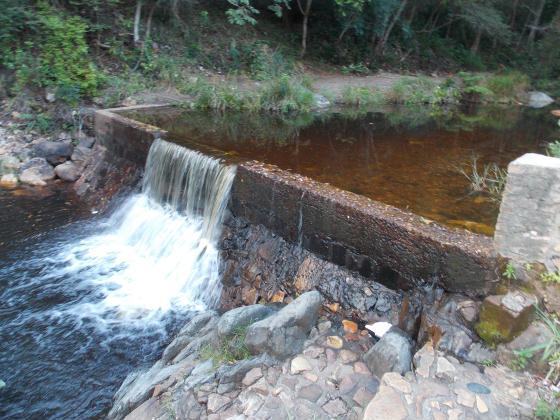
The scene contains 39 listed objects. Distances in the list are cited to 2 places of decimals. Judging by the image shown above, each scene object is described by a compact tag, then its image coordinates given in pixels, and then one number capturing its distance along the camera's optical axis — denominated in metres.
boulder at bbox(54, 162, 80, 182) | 7.76
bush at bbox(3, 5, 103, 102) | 8.56
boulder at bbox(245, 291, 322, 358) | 3.17
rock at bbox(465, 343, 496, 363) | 2.91
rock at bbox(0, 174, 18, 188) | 7.44
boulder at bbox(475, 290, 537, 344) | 2.89
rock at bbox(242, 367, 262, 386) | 2.98
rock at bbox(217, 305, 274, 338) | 3.47
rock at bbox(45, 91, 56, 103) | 8.55
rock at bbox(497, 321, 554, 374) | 2.78
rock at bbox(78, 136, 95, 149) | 8.18
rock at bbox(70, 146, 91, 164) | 8.02
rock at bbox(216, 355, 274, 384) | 3.02
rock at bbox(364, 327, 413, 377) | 2.92
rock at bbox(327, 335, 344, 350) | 3.30
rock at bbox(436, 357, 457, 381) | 2.79
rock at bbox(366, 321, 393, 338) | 3.53
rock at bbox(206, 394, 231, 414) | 2.82
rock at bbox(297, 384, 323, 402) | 2.81
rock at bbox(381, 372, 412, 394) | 2.67
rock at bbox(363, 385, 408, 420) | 2.47
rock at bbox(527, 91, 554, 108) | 14.57
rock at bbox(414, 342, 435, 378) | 2.83
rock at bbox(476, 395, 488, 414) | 2.51
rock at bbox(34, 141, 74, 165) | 7.92
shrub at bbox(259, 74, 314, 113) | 9.60
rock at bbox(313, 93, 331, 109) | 10.35
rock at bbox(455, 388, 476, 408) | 2.56
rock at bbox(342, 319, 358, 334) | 3.59
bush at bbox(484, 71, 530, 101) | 14.16
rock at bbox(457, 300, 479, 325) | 3.11
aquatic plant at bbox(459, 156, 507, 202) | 5.05
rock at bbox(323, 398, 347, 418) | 2.70
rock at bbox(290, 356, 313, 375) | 3.04
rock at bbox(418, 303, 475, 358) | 3.03
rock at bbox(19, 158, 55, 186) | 7.57
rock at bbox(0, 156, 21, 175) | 7.60
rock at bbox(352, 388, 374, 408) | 2.76
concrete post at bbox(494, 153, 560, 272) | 2.85
